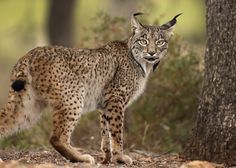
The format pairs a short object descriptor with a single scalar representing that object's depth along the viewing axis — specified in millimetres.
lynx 17719
